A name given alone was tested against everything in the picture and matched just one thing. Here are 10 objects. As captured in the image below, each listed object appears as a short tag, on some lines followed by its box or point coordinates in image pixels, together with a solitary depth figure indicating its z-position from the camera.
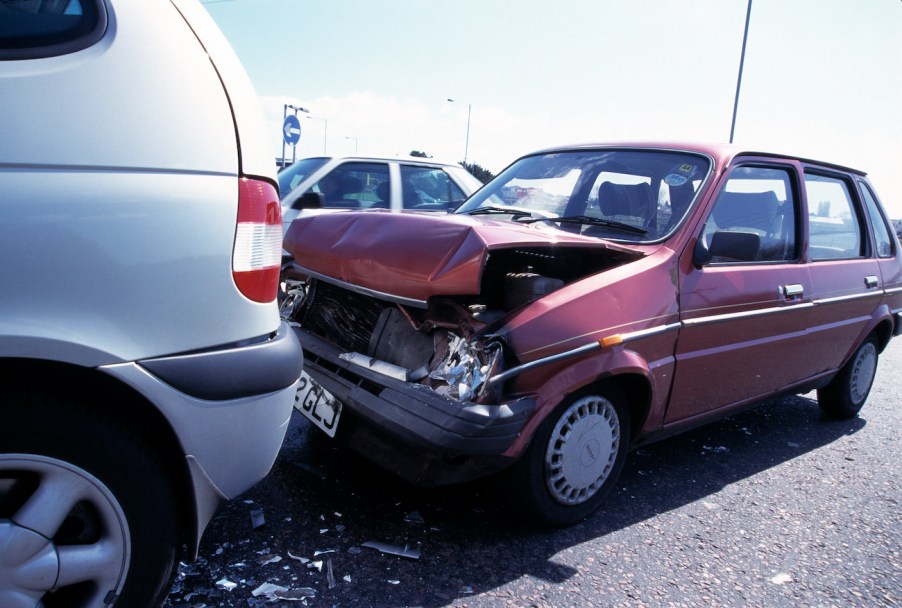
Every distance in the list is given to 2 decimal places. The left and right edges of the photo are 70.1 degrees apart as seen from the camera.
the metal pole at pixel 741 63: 17.95
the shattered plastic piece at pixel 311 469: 3.21
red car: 2.55
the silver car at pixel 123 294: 1.52
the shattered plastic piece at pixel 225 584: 2.26
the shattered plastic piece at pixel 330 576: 2.34
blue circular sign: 14.06
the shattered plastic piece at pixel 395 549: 2.57
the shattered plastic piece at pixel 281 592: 2.24
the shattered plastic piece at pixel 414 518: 2.85
